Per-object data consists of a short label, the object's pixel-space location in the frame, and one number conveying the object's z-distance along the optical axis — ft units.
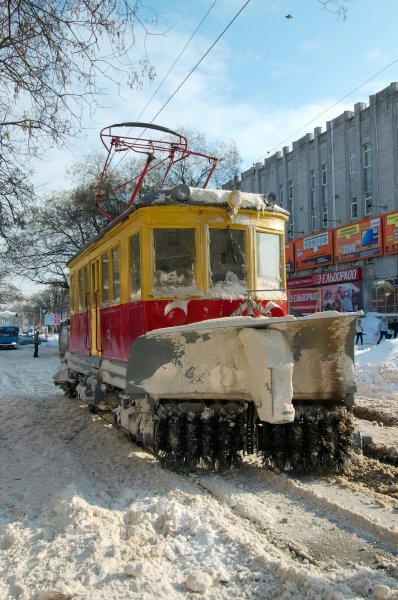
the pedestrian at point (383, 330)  82.53
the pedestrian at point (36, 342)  100.58
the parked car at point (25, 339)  190.08
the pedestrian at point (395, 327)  82.62
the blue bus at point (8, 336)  152.56
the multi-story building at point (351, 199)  98.39
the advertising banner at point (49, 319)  145.84
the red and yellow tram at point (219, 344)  17.21
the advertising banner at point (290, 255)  121.39
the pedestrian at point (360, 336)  80.59
